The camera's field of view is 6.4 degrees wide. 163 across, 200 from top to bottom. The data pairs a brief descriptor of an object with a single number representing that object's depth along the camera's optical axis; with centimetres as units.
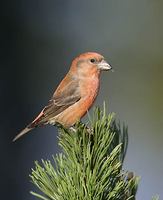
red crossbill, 698
